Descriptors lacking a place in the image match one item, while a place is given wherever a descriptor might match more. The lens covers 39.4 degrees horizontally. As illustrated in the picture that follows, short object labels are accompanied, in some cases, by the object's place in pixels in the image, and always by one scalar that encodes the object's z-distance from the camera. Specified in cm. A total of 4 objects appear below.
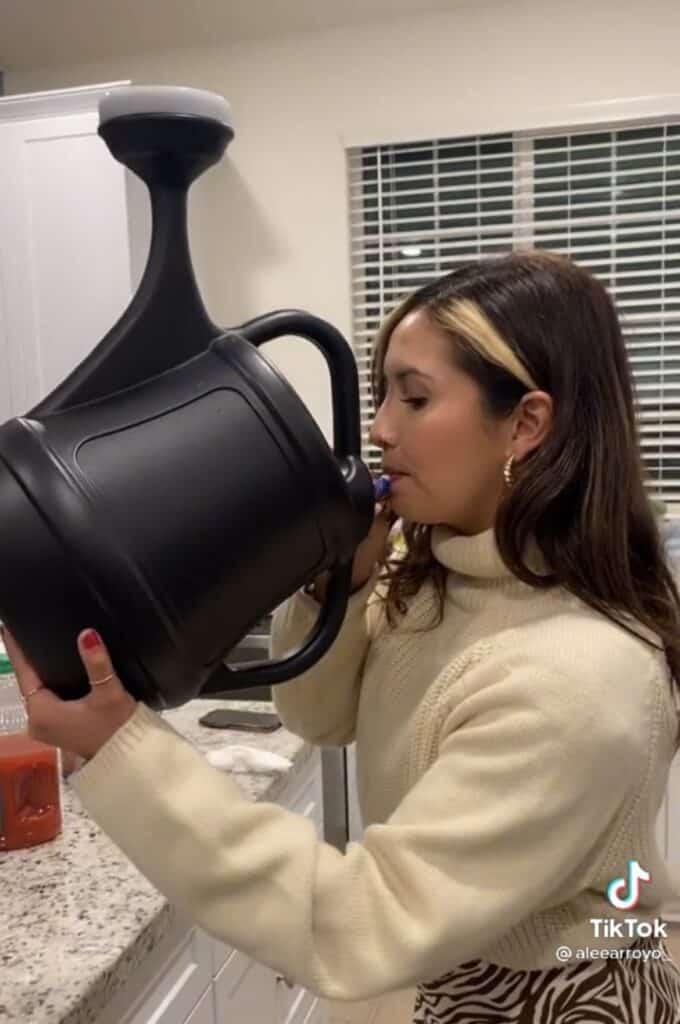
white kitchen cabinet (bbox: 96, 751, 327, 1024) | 102
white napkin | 132
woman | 68
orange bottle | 110
